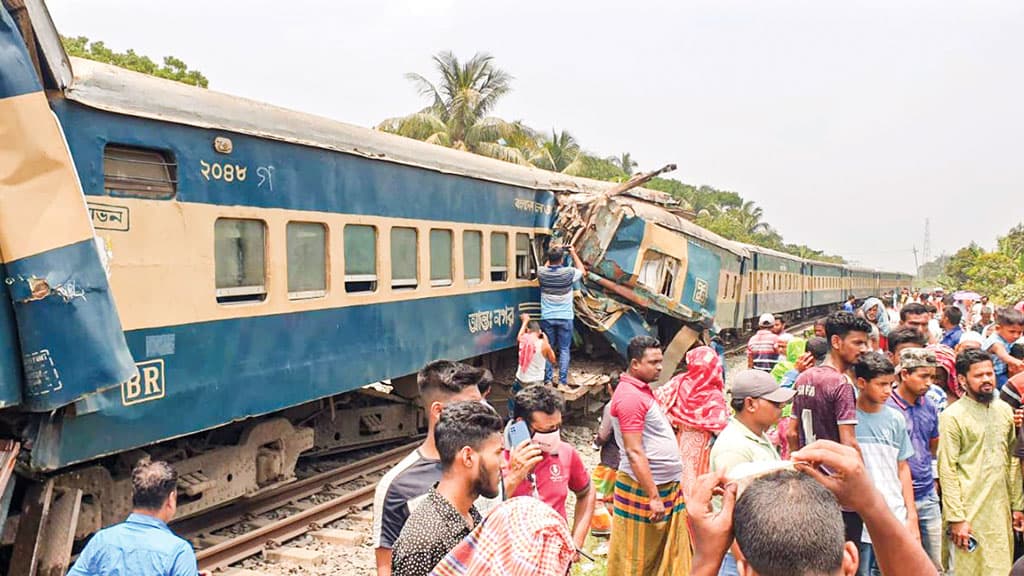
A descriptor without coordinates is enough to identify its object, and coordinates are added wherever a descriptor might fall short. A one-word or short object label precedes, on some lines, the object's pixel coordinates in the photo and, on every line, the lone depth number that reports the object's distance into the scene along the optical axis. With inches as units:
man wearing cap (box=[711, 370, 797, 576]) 147.6
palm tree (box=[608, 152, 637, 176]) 1939.5
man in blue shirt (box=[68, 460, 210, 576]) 126.3
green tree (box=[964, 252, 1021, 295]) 1110.4
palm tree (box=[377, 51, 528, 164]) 1015.6
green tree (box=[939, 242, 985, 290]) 1428.4
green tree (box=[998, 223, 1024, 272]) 1336.1
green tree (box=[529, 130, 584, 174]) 1291.8
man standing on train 395.8
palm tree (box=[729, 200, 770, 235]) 2613.2
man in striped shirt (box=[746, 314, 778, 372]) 354.6
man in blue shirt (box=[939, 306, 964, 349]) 331.2
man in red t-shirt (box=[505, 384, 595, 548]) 160.1
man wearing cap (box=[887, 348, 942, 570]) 186.5
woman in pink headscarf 198.8
